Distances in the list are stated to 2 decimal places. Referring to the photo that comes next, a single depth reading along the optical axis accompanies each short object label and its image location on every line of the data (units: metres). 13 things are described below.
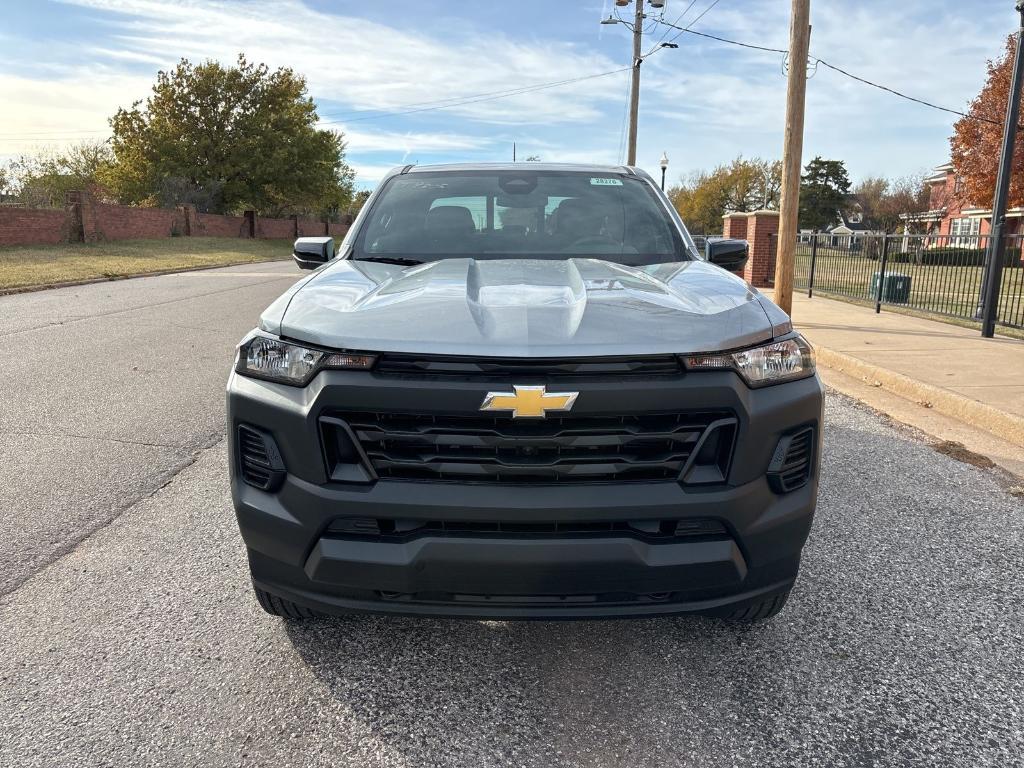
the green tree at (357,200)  89.36
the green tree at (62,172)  68.88
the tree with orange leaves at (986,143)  28.55
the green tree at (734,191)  72.81
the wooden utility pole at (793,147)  10.56
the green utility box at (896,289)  13.66
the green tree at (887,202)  76.06
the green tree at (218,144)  47.50
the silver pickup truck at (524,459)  2.12
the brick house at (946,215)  51.43
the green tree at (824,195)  89.69
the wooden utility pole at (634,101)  25.11
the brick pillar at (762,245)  18.80
